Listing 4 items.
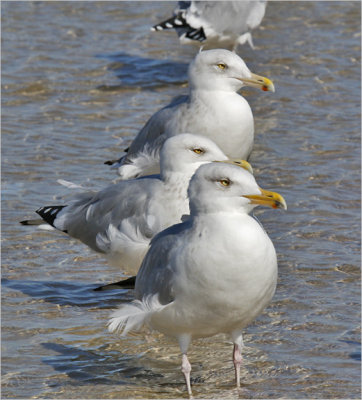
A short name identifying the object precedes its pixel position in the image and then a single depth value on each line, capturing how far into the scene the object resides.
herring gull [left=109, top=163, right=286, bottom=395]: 10.84
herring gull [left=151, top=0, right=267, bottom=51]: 25.77
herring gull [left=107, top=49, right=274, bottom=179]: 16.69
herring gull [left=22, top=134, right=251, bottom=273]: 13.96
